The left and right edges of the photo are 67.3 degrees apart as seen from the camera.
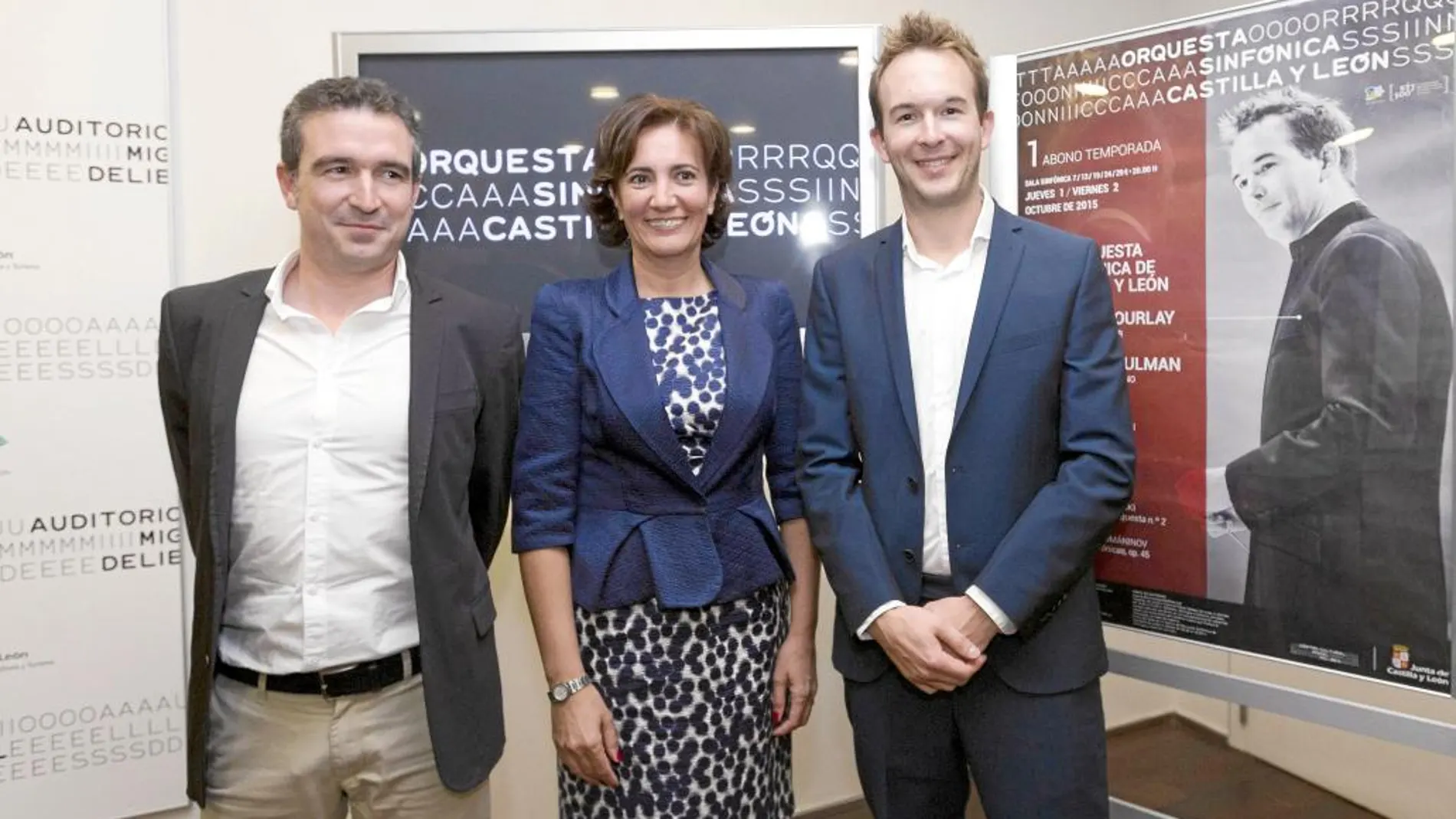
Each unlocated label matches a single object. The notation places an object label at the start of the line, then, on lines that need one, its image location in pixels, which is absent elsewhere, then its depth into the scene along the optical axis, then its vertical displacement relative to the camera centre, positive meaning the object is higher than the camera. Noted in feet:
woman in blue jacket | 6.03 -0.75
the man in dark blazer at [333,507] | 5.46 -0.58
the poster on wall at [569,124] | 7.91 +1.93
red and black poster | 5.72 +0.40
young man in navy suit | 5.59 -0.51
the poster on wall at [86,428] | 7.75 -0.23
